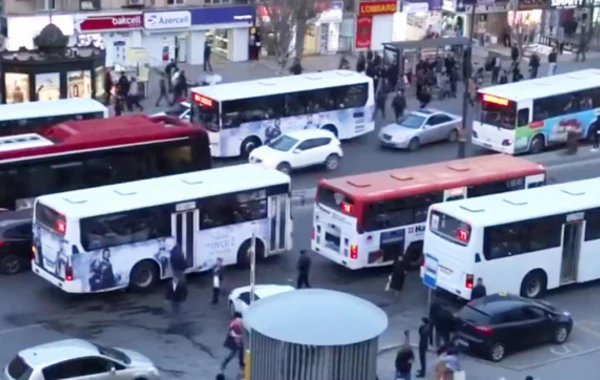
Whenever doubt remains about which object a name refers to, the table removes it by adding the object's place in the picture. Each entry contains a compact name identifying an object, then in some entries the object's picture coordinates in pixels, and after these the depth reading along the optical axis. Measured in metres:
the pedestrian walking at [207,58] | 54.84
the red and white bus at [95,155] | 33.16
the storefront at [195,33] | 54.62
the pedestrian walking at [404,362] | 24.55
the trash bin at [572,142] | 44.06
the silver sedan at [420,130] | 43.56
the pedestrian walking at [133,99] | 47.56
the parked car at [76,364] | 23.05
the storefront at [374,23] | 59.91
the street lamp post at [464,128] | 41.06
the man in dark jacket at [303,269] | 30.30
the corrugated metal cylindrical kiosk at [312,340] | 19.03
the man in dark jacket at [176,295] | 29.61
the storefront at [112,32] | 52.81
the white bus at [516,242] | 29.39
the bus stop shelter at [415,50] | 52.72
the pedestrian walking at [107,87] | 46.69
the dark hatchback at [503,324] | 26.75
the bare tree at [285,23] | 53.34
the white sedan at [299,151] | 39.72
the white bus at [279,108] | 41.88
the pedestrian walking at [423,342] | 25.86
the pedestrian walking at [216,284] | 29.77
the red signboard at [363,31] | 59.91
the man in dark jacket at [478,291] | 28.88
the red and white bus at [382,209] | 31.36
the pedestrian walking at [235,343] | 25.64
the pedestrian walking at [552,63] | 55.19
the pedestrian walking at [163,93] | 48.88
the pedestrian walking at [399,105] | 47.00
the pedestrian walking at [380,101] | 48.44
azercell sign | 54.19
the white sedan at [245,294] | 27.75
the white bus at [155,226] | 29.36
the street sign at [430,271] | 30.03
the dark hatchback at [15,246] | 31.11
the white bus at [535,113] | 43.09
